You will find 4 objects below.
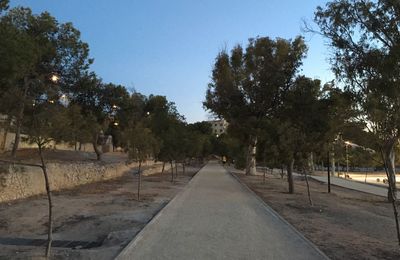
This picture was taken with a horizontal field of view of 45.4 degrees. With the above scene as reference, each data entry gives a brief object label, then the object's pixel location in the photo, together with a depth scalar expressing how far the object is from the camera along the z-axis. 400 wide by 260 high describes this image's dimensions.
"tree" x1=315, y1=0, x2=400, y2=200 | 10.68
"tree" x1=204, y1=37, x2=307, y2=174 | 36.06
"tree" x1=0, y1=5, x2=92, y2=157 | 14.30
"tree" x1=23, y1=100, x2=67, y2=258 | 9.57
